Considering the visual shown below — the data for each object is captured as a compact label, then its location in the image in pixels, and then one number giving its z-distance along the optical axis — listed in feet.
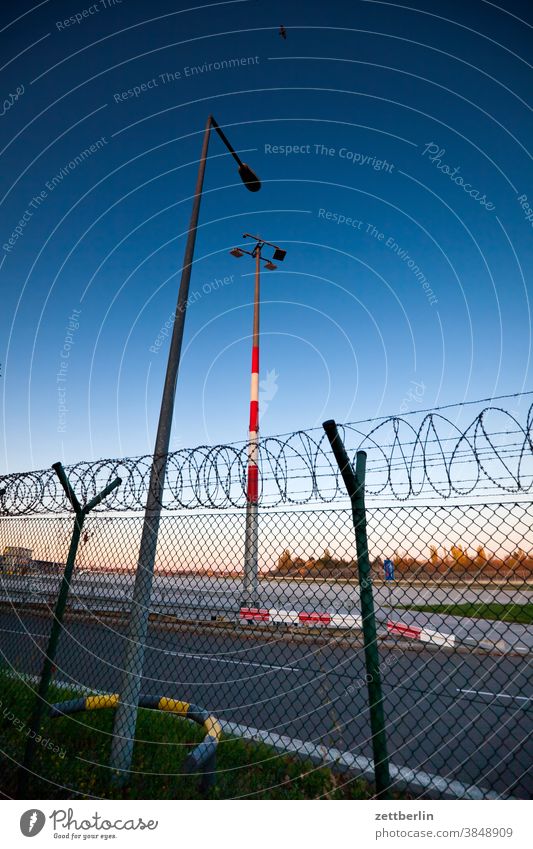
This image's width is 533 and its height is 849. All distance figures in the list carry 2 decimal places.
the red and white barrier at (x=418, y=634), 32.78
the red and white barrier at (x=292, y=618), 37.96
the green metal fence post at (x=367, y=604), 8.87
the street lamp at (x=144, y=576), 12.19
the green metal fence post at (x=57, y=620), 11.89
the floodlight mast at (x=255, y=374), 41.37
